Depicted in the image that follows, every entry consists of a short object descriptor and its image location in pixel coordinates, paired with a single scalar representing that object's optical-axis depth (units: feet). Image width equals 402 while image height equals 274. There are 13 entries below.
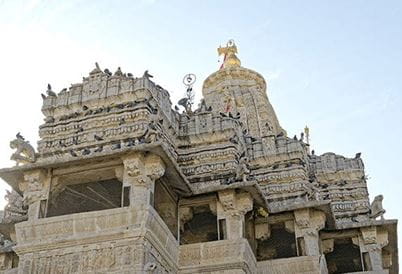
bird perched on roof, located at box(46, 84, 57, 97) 61.21
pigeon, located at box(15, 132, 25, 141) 54.95
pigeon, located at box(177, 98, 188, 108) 70.72
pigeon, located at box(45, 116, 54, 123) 59.72
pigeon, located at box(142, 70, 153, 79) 59.66
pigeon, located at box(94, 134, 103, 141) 56.32
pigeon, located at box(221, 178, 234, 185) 56.67
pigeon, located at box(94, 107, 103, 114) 58.80
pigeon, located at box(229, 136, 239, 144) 64.08
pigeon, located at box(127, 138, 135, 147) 52.53
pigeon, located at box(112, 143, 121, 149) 53.95
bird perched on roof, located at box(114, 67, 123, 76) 60.48
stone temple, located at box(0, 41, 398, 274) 48.80
